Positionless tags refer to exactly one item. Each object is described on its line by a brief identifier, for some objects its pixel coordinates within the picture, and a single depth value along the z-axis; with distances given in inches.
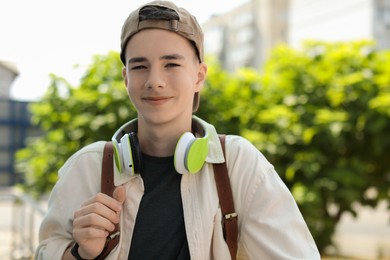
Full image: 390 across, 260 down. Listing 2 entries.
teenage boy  65.8
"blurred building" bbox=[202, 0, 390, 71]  1334.9
